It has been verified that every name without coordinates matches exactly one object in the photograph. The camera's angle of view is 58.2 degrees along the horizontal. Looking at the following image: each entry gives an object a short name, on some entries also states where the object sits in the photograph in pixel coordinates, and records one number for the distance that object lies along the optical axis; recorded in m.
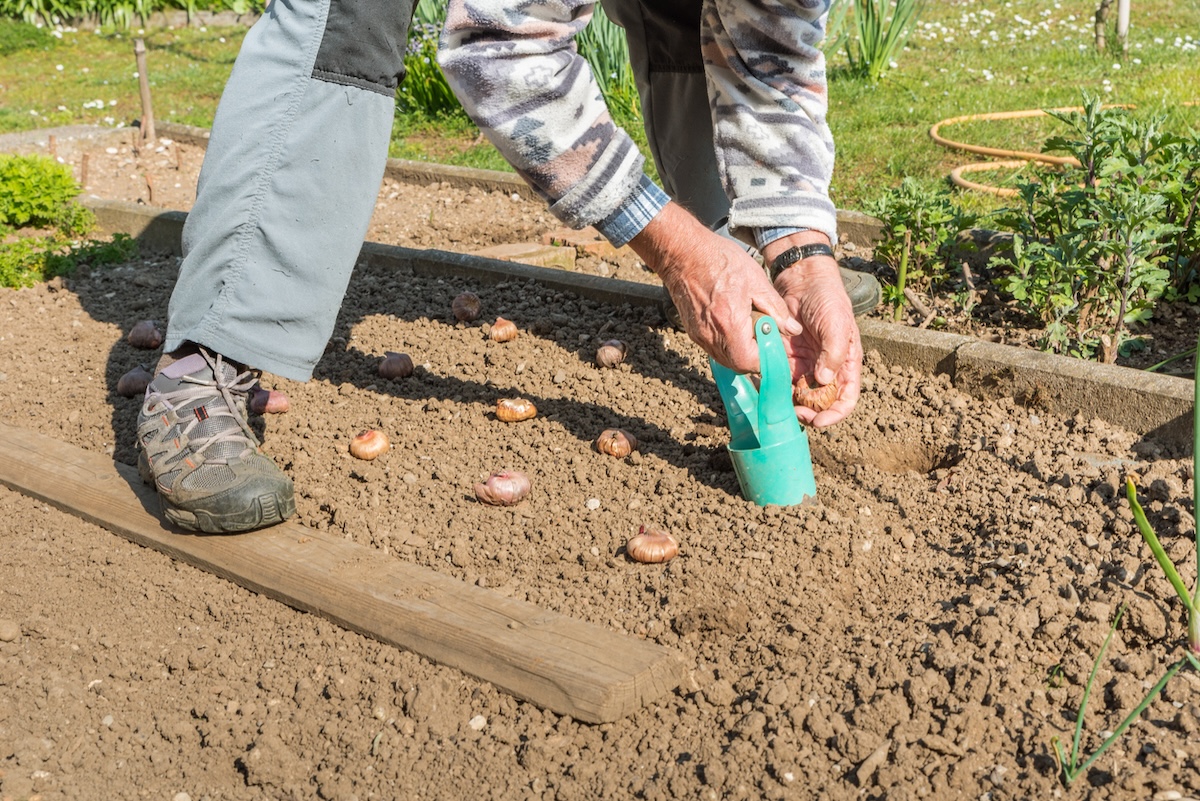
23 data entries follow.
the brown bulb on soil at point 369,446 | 2.54
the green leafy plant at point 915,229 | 3.05
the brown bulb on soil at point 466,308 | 3.27
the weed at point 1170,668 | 1.40
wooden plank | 1.71
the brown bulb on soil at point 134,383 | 2.90
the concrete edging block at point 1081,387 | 2.32
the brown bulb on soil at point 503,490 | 2.31
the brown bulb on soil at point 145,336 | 3.23
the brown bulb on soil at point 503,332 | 3.12
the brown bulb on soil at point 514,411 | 2.66
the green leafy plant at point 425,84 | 6.23
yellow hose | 4.06
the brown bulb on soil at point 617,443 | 2.47
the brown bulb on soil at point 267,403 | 2.78
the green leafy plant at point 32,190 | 4.44
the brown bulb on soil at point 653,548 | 2.08
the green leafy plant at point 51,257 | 3.87
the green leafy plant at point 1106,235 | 2.64
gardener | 2.15
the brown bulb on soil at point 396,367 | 2.95
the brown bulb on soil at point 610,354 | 2.91
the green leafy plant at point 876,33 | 5.92
